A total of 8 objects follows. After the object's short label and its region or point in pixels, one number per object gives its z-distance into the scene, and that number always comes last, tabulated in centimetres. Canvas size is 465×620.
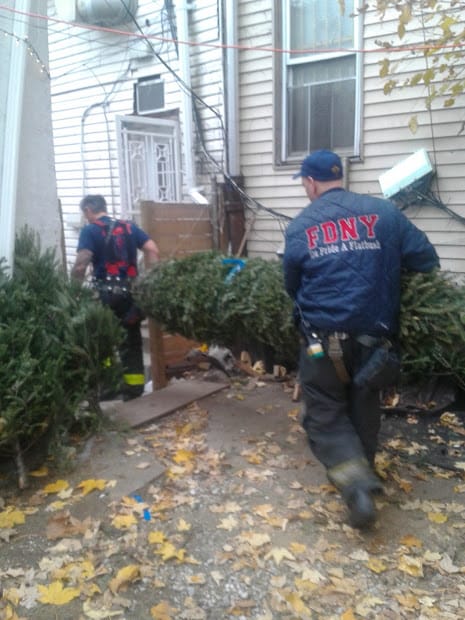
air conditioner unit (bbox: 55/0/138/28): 859
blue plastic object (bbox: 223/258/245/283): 490
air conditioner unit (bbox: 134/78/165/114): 870
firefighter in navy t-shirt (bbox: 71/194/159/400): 561
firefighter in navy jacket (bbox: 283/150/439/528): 333
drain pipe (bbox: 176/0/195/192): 789
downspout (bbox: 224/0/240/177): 743
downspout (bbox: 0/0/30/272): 455
